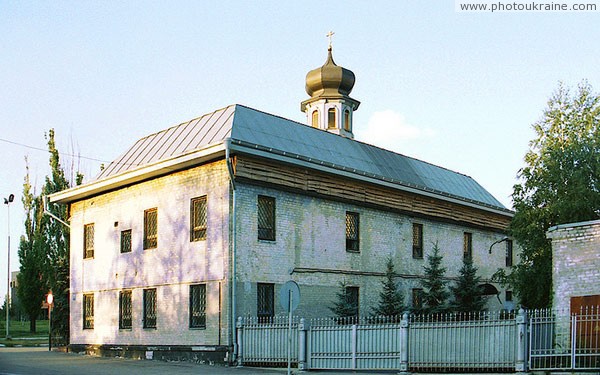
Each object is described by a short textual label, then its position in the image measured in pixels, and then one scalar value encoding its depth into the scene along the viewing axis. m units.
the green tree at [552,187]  24.92
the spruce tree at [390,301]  27.09
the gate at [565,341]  16.78
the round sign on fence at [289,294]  16.92
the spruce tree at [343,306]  25.64
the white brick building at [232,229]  23.45
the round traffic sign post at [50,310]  32.06
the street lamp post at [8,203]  48.96
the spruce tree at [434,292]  27.90
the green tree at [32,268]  49.81
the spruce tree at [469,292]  29.70
